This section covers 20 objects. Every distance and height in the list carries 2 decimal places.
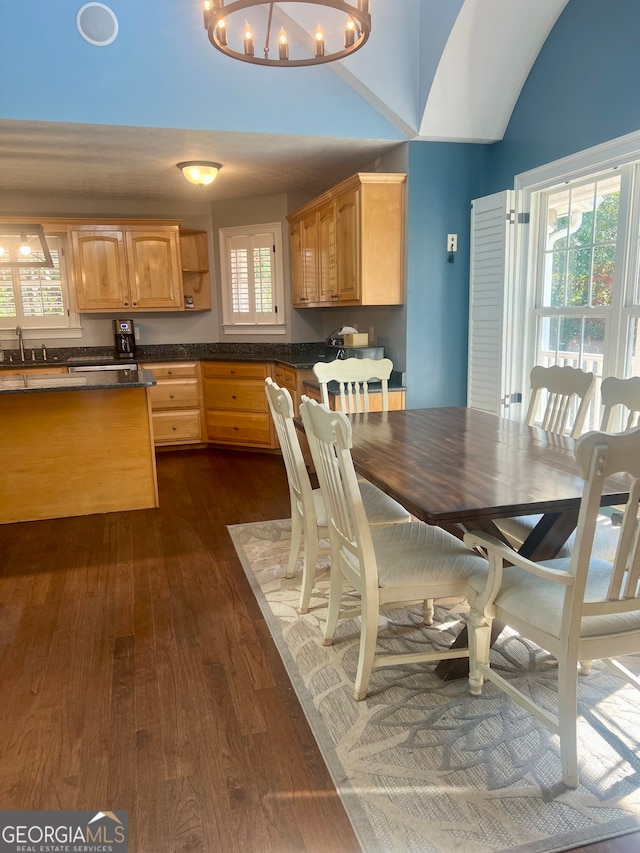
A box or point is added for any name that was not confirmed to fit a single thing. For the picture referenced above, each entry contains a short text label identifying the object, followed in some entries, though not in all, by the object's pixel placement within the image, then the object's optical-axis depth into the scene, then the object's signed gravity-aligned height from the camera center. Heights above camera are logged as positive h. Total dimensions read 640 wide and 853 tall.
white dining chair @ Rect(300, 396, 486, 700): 1.84 -0.81
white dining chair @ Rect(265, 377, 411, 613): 2.45 -0.82
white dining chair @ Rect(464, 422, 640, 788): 1.35 -0.80
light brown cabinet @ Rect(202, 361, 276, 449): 5.50 -0.81
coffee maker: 5.93 -0.18
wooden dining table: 1.67 -0.53
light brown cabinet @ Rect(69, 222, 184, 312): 5.59 +0.51
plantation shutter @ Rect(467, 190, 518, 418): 3.72 +0.08
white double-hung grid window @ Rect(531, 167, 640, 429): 2.96 +0.20
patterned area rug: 1.49 -1.28
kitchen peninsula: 3.77 -0.83
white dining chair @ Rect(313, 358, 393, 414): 3.40 -0.33
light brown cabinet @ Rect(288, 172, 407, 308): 3.90 +0.53
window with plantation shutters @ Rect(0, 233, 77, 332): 5.75 +0.25
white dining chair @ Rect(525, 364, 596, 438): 2.59 -0.36
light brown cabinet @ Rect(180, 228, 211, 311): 6.06 +0.50
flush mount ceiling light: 4.09 +1.01
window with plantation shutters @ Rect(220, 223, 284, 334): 5.88 +0.42
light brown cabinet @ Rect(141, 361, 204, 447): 5.72 -0.81
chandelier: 1.94 +1.01
